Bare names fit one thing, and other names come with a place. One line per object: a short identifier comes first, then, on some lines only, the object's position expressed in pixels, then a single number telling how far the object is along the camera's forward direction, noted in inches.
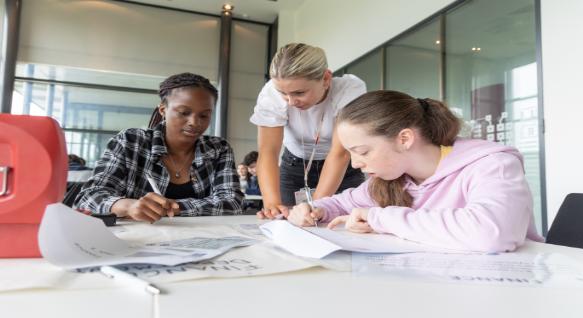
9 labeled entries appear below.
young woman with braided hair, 53.9
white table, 14.0
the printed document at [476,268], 19.7
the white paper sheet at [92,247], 18.6
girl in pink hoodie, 29.1
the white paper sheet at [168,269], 16.4
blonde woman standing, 54.0
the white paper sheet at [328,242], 24.6
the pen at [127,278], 15.5
